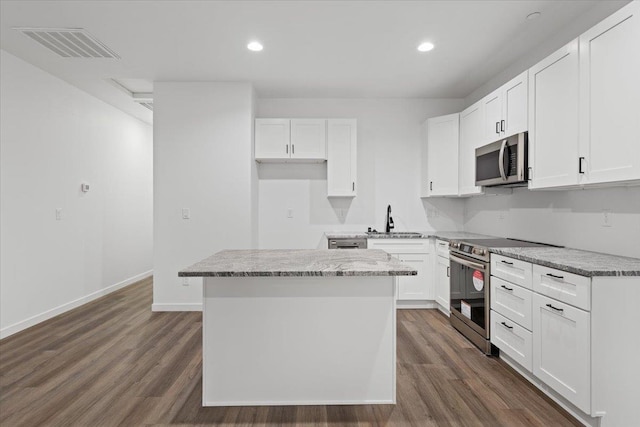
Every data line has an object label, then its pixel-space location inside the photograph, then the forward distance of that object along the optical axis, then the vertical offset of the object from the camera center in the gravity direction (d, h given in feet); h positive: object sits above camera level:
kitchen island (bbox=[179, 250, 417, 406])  6.78 -2.56
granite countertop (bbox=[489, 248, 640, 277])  5.90 -0.93
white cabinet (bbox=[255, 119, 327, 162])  13.84 +3.06
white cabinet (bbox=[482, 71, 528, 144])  9.13 +3.08
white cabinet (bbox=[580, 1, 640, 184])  6.01 +2.25
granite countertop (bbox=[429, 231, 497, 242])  12.19 -0.82
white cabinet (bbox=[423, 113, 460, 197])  13.41 +2.40
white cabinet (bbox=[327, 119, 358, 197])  14.03 +2.37
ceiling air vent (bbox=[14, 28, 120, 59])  9.42 +5.06
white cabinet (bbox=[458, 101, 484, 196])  11.70 +2.51
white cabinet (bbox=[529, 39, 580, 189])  7.36 +2.24
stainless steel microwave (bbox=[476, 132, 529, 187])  8.96 +1.53
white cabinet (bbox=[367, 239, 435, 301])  13.24 -1.82
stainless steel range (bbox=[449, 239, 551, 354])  9.34 -2.17
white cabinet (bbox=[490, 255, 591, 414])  6.15 -2.34
